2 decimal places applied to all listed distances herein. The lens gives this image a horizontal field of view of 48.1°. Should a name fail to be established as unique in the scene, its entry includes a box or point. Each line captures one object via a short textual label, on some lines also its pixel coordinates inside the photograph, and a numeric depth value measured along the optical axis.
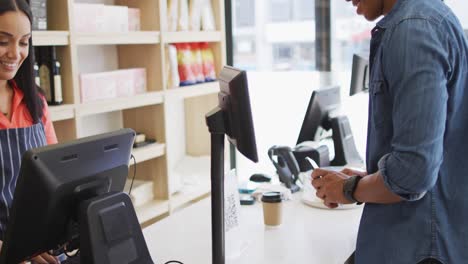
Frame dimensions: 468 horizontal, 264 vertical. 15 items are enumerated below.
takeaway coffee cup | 1.84
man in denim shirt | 1.08
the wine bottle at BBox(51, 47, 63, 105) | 2.38
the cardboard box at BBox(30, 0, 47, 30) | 2.26
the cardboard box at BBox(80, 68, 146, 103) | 2.55
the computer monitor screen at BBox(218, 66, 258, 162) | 1.26
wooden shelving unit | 2.43
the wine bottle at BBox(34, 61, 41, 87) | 2.31
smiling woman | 1.68
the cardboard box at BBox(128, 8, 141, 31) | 2.91
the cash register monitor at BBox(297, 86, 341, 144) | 2.53
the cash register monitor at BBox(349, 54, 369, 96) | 2.74
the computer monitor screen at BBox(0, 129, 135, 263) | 1.16
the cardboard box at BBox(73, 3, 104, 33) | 2.51
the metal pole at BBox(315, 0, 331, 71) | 3.68
